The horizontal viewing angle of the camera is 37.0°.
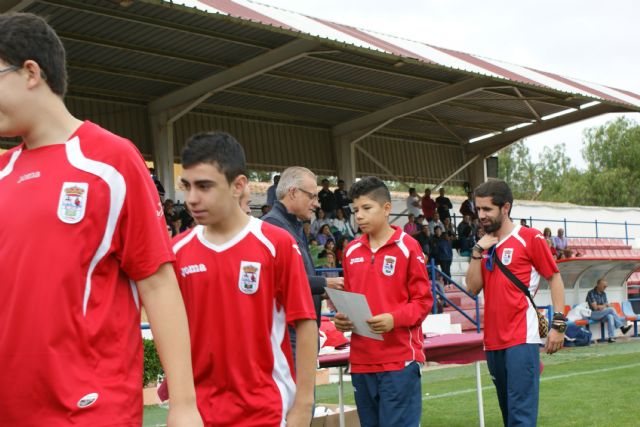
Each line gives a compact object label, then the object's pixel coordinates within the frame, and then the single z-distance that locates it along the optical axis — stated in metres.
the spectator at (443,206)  29.33
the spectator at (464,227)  28.57
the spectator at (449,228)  28.58
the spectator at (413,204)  27.67
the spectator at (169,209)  21.03
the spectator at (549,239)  28.84
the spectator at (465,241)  28.31
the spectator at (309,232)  21.69
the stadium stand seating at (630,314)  23.59
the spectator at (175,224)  20.18
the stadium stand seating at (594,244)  35.16
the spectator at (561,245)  28.53
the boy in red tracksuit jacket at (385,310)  6.36
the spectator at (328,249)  21.22
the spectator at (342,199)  25.22
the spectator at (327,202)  24.91
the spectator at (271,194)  8.00
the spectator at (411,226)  25.75
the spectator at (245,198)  4.25
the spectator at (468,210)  30.44
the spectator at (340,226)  23.92
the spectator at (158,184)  20.42
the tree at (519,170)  97.06
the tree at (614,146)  77.02
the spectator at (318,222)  23.03
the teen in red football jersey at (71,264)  2.47
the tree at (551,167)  98.00
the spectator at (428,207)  28.31
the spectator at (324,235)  22.30
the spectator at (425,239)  24.45
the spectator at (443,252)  24.80
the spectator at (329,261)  20.50
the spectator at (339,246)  23.11
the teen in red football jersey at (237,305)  3.81
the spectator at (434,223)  27.53
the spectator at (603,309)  22.34
